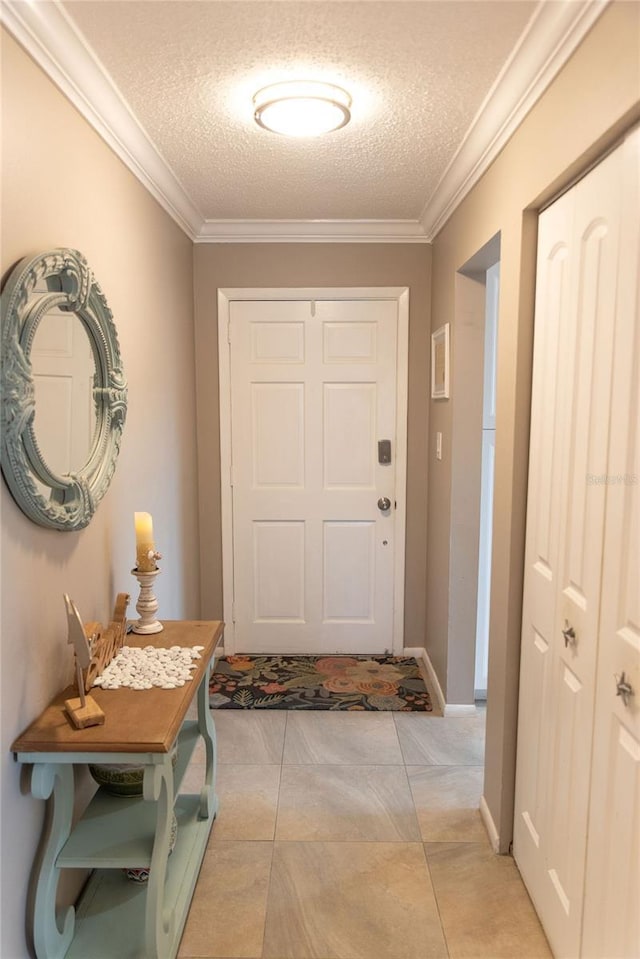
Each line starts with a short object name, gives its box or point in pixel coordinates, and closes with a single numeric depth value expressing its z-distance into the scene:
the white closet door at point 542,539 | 1.69
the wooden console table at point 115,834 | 1.49
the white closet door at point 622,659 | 1.27
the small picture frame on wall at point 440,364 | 2.94
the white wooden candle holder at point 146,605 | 2.08
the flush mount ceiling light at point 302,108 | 1.83
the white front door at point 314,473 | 3.49
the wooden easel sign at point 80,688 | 1.54
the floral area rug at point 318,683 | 3.16
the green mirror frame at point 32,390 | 1.41
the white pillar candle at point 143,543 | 2.07
